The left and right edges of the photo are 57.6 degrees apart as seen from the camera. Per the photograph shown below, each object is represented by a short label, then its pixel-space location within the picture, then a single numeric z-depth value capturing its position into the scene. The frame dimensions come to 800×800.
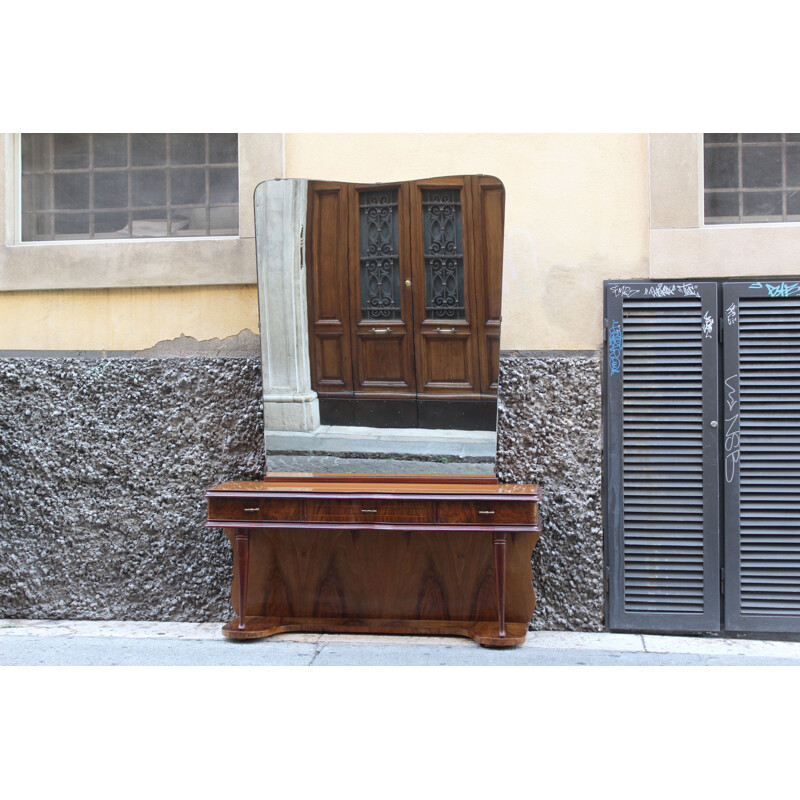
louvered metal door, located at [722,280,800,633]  4.20
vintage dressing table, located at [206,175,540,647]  4.09
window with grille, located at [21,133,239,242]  4.81
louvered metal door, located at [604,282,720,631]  4.23
